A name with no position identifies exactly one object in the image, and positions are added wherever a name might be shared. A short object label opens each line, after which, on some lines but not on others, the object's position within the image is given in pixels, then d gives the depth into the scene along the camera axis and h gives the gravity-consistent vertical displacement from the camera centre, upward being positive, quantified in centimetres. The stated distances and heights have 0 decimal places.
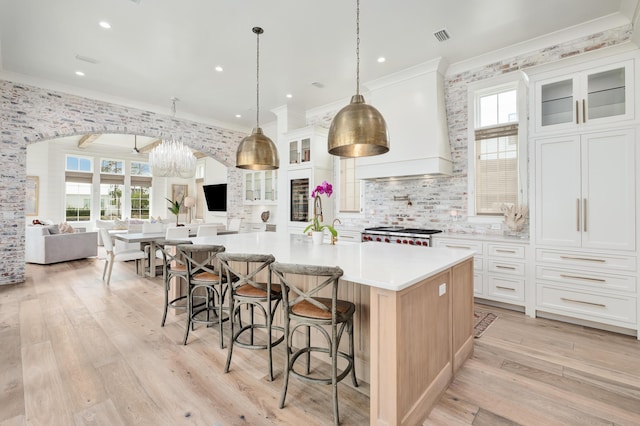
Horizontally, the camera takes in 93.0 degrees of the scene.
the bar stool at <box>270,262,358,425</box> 171 -61
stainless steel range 410 -29
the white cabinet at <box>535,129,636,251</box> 296 +25
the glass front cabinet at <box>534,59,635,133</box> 301 +125
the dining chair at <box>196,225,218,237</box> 546 -30
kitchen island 160 -62
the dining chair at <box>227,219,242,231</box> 733 -26
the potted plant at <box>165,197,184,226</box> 906 +16
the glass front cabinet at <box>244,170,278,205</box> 689 +64
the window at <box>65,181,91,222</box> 985 +42
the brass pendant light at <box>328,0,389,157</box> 194 +57
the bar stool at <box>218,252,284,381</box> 212 -60
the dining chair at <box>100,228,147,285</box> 496 -69
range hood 419 +133
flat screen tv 988 +60
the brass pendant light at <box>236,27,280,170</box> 293 +60
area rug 309 -118
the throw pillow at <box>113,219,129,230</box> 942 -35
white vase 287 -21
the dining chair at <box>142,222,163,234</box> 584 -28
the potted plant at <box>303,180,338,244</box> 278 -8
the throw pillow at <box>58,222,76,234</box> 695 -33
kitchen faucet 281 -23
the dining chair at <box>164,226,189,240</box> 508 -31
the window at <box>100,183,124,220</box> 1055 +46
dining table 504 -42
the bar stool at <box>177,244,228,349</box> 257 -59
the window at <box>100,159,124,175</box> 1065 +168
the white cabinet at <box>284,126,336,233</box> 569 +83
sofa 638 -68
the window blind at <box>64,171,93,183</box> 984 +122
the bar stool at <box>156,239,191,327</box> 293 -57
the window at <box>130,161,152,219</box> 1121 +92
